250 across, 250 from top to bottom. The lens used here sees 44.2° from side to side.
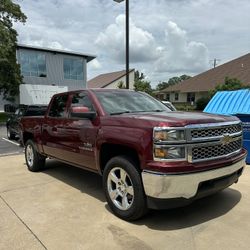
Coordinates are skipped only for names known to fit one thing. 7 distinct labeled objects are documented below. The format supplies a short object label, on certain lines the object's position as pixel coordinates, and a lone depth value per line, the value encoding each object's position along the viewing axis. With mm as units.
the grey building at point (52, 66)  36531
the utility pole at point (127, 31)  10957
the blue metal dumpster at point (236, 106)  7824
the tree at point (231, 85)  26922
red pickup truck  3719
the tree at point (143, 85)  54844
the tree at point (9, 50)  26062
